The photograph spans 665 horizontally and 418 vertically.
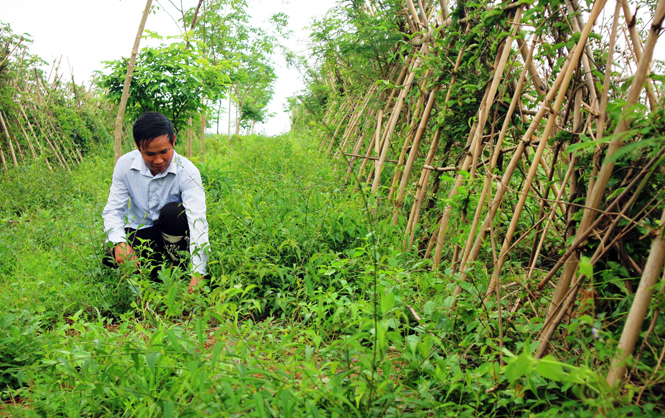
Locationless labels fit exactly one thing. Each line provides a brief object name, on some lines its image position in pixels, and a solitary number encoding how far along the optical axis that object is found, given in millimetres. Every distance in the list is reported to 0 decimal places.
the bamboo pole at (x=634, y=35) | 1202
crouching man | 2529
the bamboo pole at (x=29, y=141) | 6836
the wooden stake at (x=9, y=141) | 6387
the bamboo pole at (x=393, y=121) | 3592
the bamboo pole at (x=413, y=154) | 2814
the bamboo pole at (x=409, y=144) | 2988
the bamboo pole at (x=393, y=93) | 4331
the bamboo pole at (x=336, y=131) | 7367
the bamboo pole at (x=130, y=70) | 3943
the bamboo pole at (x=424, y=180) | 2428
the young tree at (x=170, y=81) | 5160
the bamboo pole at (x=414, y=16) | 3230
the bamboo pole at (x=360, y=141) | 4814
